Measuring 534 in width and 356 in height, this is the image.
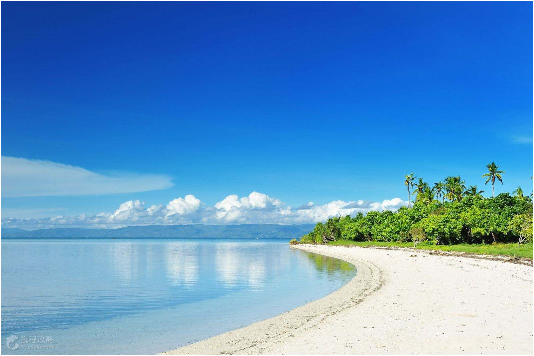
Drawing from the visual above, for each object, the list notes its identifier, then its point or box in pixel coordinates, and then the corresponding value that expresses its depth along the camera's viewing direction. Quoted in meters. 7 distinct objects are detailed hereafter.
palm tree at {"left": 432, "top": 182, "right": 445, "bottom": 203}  131.89
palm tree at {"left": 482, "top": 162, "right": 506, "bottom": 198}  121.81
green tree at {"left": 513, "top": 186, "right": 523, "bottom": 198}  112.57
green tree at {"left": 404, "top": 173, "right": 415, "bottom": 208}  139.75
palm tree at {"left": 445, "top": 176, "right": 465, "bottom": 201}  123.50
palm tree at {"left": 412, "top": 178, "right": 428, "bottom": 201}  135.62
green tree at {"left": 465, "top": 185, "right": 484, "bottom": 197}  123.18
